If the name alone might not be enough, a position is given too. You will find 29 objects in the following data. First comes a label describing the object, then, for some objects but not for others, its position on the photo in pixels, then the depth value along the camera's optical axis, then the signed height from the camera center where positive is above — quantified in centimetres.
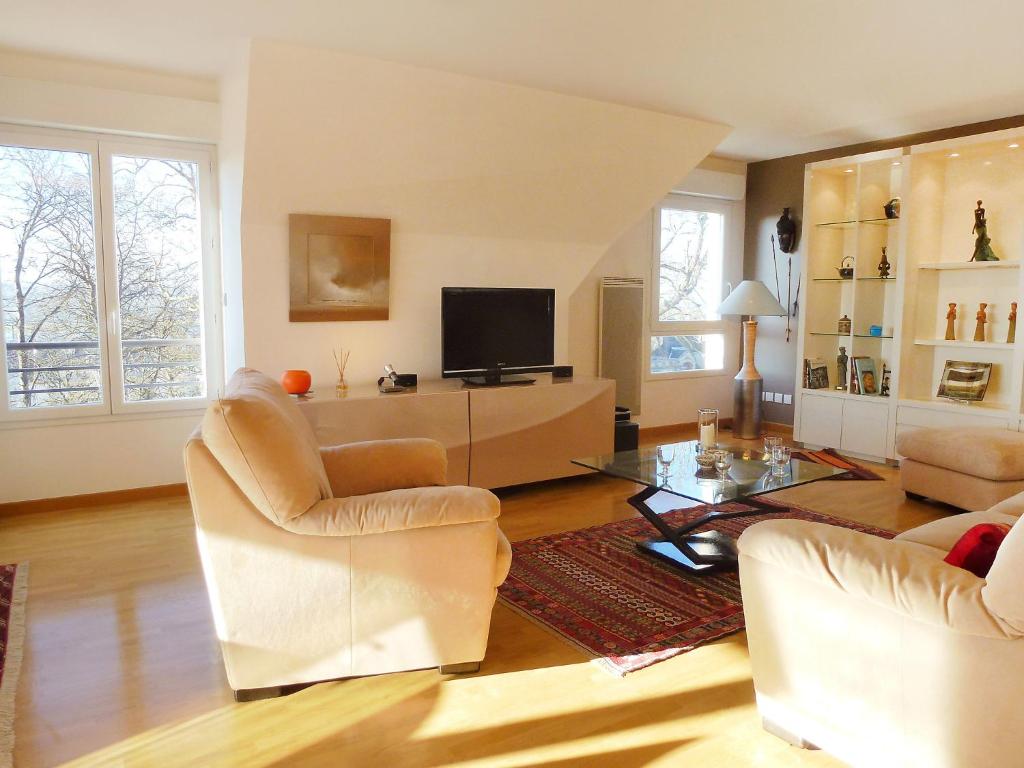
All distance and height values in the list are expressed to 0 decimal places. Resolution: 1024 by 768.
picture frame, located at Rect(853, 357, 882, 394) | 587 -41
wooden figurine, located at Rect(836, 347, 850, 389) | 605 -36
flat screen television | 480 -10
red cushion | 188 -56
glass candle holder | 375 -53
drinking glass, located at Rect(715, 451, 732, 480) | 347 -65
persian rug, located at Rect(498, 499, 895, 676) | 274 -113
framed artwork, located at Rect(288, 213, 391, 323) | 446 +29
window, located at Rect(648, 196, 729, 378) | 666 +29
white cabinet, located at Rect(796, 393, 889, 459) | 568 -78
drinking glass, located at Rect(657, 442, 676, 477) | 357 -67
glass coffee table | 327 -71
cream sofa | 166 -77
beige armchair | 224 -75
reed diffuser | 469 -27
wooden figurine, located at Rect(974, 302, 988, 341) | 539 +1
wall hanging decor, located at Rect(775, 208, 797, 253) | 656 +76
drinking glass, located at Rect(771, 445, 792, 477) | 356 -63
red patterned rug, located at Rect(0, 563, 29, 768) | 217 -116
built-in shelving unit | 530 +30
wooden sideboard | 426 -62
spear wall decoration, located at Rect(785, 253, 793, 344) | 666 +29
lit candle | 375 -56
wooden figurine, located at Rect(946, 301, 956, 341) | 552 +1
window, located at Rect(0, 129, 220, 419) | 428 +22
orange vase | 427 -36
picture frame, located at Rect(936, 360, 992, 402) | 535 -41
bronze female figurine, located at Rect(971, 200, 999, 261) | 528 +56
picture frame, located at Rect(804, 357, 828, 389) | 616 -43
